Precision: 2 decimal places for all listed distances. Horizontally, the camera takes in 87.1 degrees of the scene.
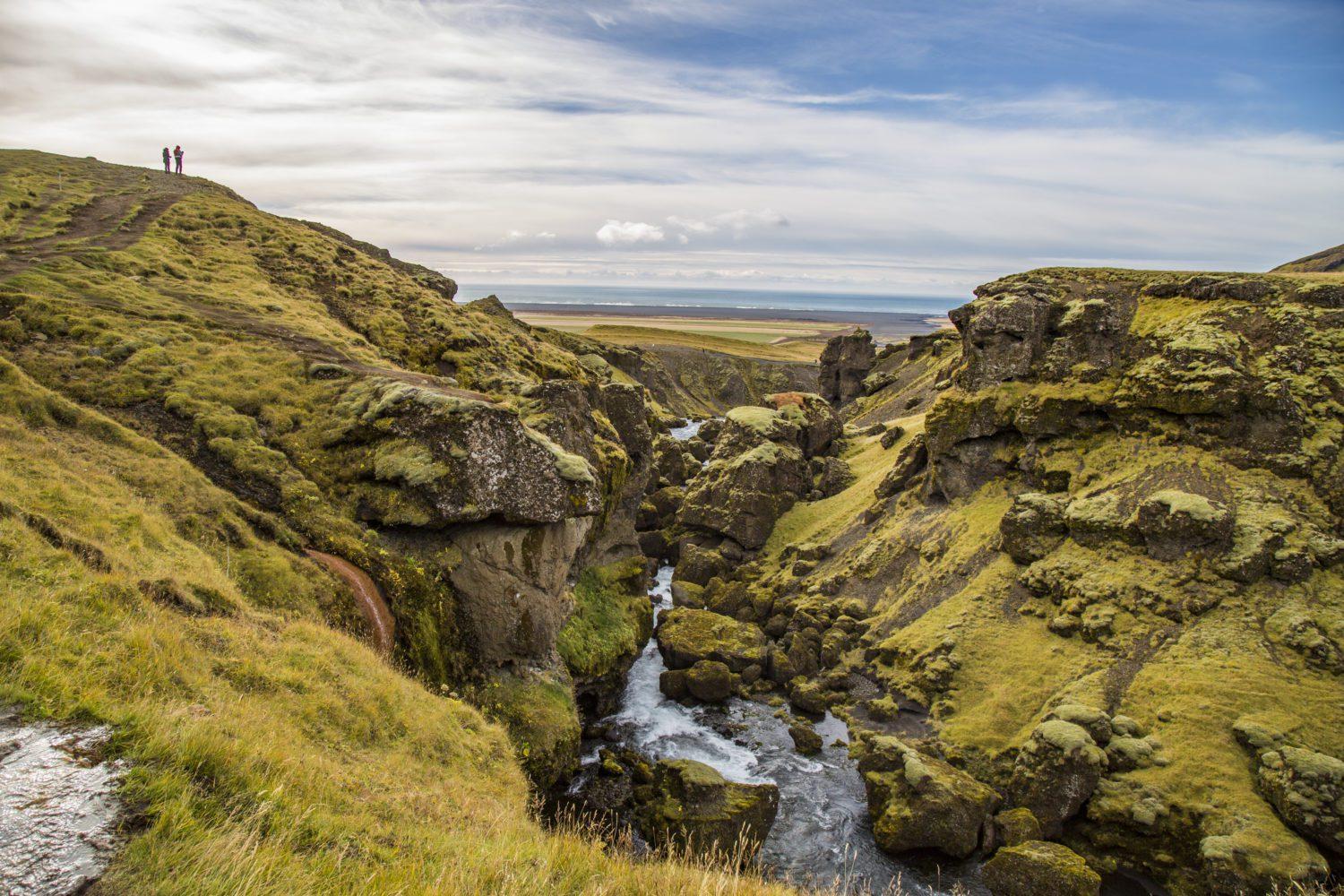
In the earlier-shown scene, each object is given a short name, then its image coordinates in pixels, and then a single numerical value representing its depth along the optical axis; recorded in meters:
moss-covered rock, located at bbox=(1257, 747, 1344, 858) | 19.25
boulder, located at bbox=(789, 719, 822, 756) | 28.16
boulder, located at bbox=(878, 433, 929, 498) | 42.28
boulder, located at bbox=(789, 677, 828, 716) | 30.59
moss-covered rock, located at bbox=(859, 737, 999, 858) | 21.94
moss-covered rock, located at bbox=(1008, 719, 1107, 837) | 22.12
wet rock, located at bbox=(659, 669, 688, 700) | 32.00
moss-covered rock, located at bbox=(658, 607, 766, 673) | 33.62
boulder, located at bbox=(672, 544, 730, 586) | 42.91
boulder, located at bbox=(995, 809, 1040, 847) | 21.52
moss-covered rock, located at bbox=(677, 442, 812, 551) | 45.84
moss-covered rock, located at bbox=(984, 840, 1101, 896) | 19.12
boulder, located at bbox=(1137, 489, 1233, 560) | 26.66
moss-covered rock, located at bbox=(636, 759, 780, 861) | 21.23
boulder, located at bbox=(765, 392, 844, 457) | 54.31
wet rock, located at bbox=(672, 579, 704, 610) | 40.06
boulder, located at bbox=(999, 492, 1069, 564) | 31.47
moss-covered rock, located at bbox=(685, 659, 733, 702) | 31.48
